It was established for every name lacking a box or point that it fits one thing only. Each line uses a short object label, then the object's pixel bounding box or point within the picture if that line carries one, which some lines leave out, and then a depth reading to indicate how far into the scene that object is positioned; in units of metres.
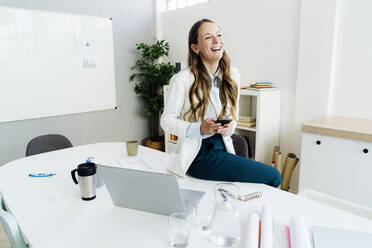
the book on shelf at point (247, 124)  2.86
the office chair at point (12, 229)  0.98
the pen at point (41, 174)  1.47
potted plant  3.84
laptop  0.94
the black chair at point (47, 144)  2.12
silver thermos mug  1.17
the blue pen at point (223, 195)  1.08
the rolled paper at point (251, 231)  0.79
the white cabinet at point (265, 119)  2.68
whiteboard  2.91
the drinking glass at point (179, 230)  0.85
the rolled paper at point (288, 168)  2.65
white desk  0.90
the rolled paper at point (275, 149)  2.81
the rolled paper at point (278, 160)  2.73
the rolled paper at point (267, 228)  0.78
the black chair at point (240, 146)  1.87
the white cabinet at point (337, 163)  1.98
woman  1.34
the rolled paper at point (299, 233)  0.78
